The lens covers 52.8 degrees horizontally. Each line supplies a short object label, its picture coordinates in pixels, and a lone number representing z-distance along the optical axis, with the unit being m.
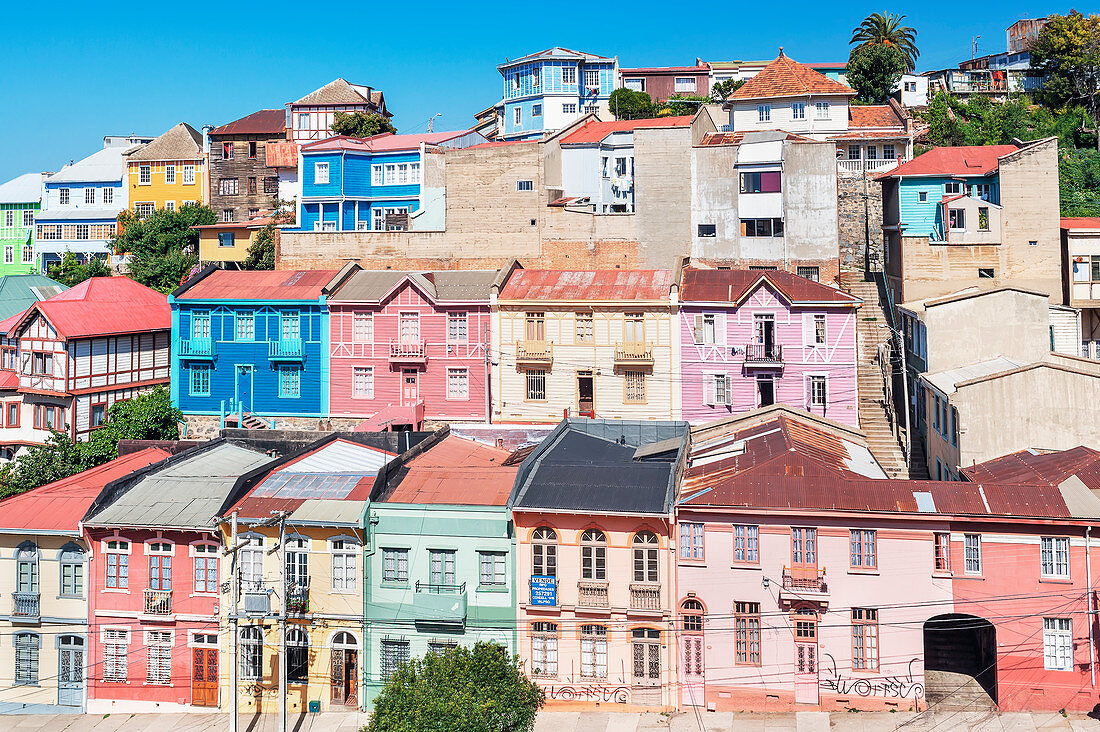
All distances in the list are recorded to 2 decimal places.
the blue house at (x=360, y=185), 74.12
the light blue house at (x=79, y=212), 89.00
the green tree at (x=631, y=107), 90.94
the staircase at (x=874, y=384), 49.66
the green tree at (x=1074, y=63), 82.25
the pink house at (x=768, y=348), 52.53
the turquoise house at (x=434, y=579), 36.28
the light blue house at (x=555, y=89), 92.81
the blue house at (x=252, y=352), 57.69
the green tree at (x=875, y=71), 85.50
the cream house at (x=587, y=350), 53.75
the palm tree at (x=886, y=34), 89.00
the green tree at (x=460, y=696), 29.58
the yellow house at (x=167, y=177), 88.69
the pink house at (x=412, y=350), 56.09
